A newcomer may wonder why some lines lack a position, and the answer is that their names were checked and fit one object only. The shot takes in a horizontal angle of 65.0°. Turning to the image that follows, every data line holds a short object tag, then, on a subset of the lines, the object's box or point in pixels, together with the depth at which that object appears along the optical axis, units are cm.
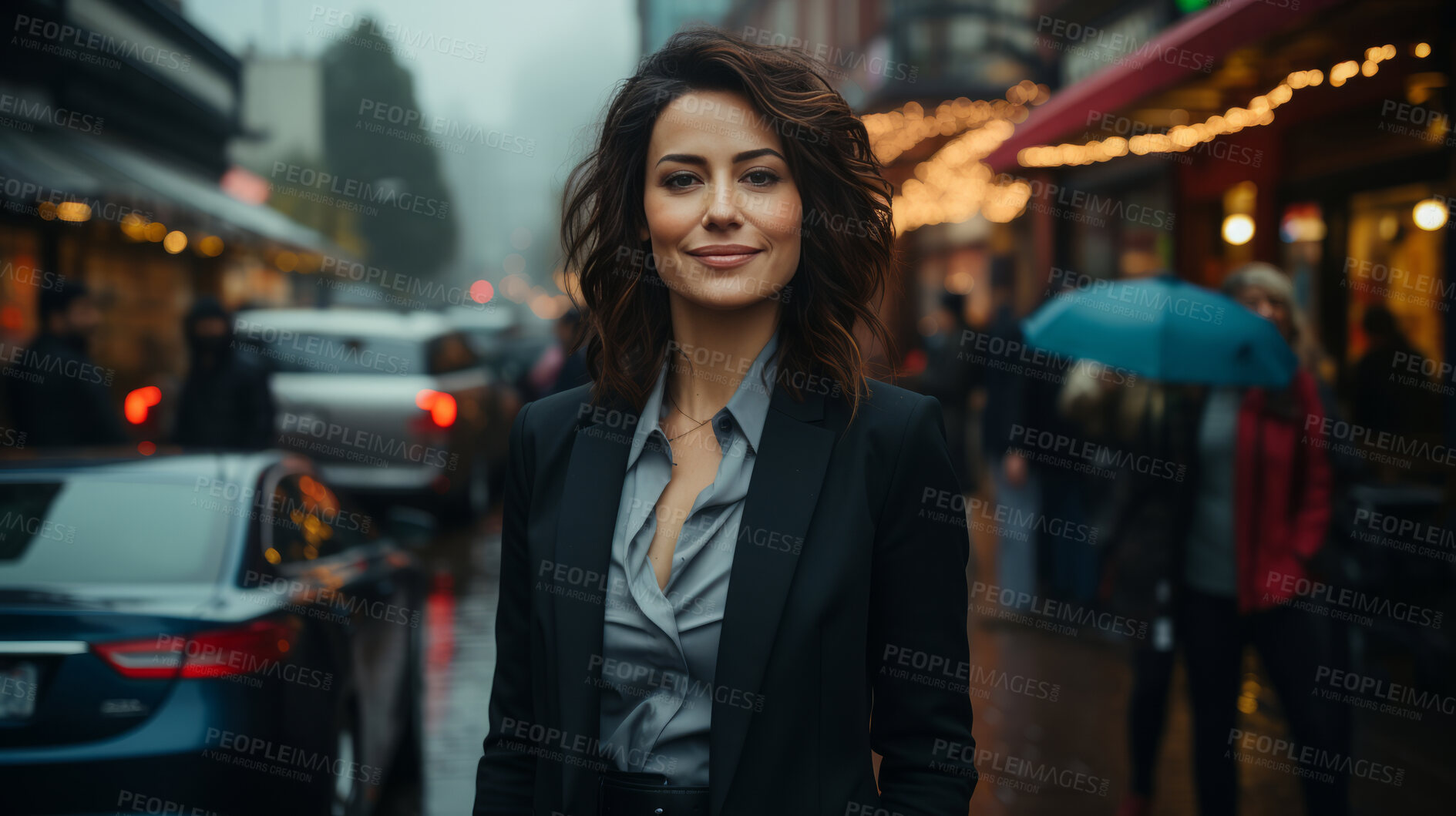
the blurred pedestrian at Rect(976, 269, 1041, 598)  777
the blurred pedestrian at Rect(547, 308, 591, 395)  544
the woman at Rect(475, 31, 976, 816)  170
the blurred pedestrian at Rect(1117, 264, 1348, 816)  380
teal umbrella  389
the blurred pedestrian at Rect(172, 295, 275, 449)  761
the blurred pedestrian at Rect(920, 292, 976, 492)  815
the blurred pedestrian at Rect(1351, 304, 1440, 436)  661
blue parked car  303
